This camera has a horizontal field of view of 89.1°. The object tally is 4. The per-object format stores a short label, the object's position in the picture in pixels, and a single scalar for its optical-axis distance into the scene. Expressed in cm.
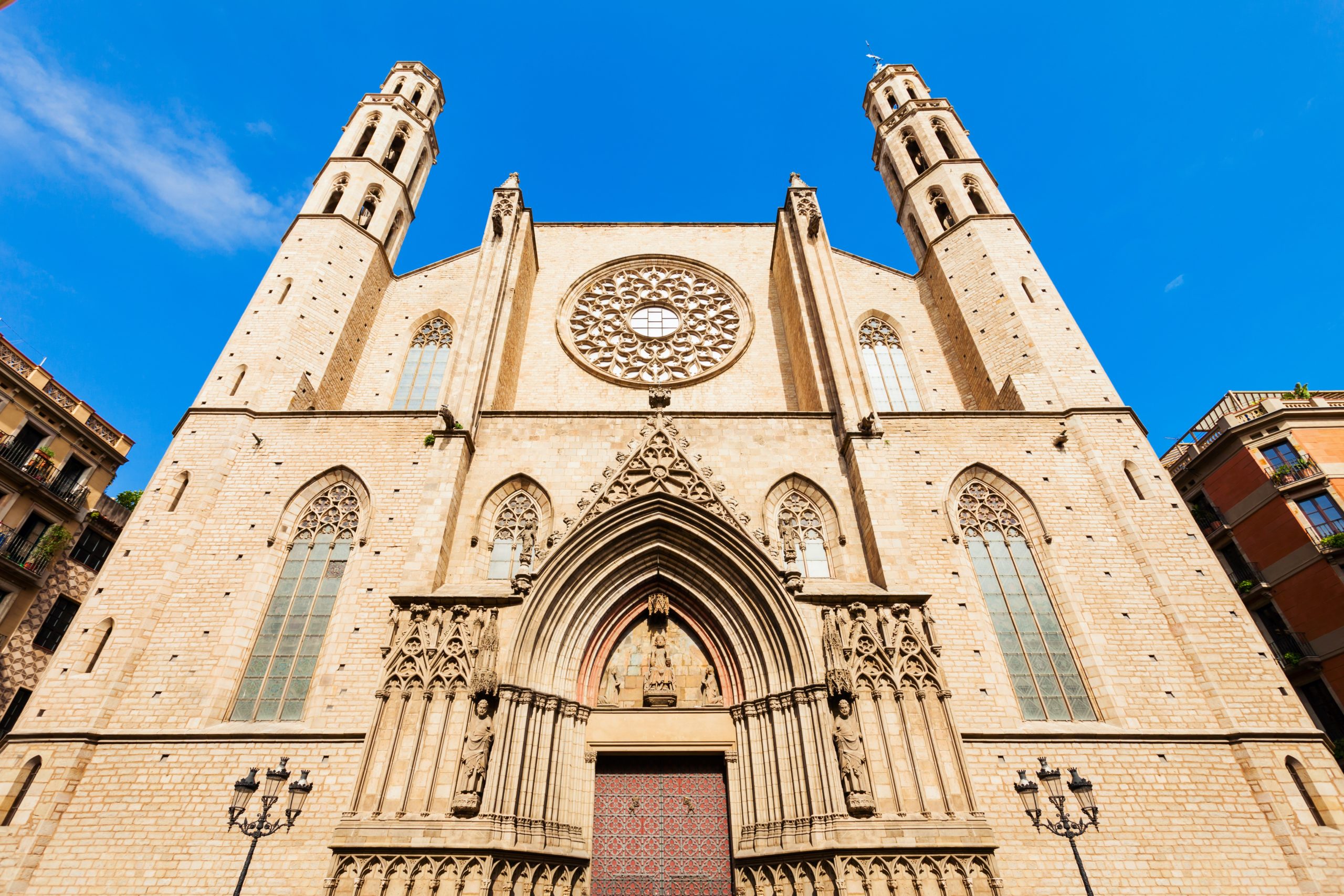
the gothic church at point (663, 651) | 934
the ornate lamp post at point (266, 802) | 845
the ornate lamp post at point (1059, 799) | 838
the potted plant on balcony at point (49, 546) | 1712
